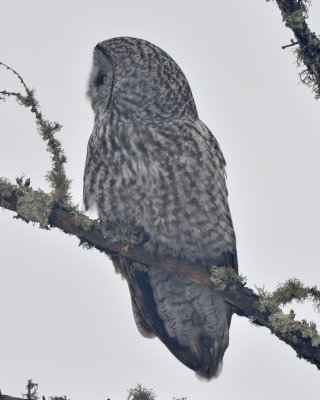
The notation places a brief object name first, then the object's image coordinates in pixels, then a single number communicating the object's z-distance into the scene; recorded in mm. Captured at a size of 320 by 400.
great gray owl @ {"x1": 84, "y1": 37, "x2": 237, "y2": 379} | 10523
